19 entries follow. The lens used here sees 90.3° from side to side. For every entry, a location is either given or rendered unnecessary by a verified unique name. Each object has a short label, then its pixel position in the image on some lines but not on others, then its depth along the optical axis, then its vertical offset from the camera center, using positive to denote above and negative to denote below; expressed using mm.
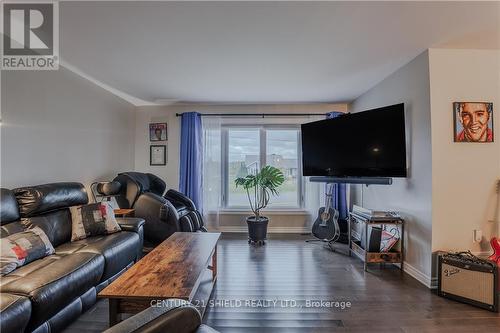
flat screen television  2750 +309
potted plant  3857 -292
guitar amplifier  2064 -963
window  4586 +240
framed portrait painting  2424 +454
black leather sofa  1443 -702
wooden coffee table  1400 -695
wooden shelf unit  2824 -961
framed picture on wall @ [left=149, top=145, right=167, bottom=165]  4609 +266
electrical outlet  2422 -650
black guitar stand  3629 -1046
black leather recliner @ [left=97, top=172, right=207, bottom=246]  3348 -546
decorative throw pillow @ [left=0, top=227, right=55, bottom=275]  1705 -588
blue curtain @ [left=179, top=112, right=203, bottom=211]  4301 +195
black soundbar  2852 -145
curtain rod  4473 +989
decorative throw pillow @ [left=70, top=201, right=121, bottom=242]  2477 -534
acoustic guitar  3631 -835
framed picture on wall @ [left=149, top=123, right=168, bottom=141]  4598 +694
